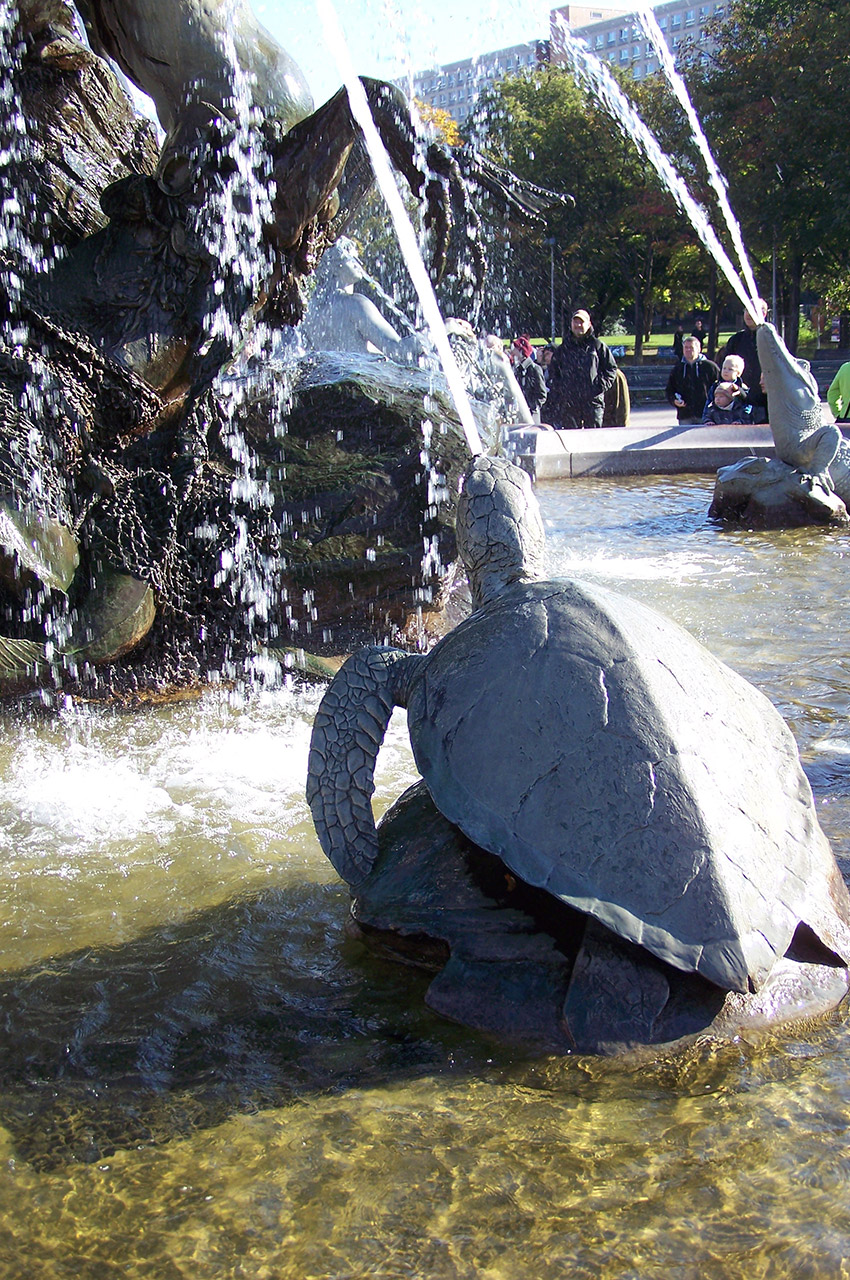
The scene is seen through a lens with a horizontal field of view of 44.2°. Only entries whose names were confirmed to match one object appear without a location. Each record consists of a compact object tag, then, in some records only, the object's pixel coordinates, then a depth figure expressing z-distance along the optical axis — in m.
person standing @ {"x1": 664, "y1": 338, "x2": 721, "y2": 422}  15.16
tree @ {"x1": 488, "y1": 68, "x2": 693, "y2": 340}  34.81
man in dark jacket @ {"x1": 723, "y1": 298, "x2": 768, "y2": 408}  14.99
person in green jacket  12.07
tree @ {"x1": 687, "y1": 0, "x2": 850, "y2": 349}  26.44
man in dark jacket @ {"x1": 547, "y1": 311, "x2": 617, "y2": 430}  15.52
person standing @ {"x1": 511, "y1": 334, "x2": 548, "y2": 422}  16.27
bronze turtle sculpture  2.21
